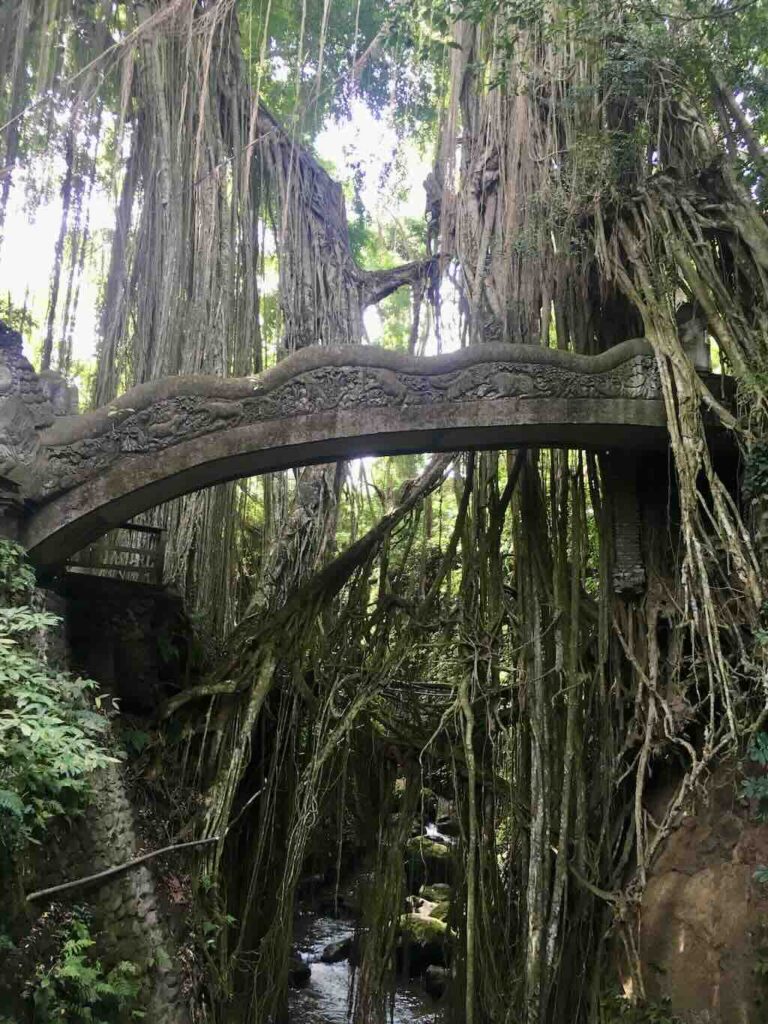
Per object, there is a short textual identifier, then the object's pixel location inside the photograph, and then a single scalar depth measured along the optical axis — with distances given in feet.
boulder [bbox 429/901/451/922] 22.49
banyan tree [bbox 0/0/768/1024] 13.75
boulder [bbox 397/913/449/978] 21.26
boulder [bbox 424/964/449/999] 19.93
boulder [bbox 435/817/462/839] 26.45
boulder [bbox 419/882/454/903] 23.80
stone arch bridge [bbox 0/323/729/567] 12.89
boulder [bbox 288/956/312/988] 20.37
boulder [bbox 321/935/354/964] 22.20
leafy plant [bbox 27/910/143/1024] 9.16
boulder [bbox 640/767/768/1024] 12.55
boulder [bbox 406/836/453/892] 23.36
